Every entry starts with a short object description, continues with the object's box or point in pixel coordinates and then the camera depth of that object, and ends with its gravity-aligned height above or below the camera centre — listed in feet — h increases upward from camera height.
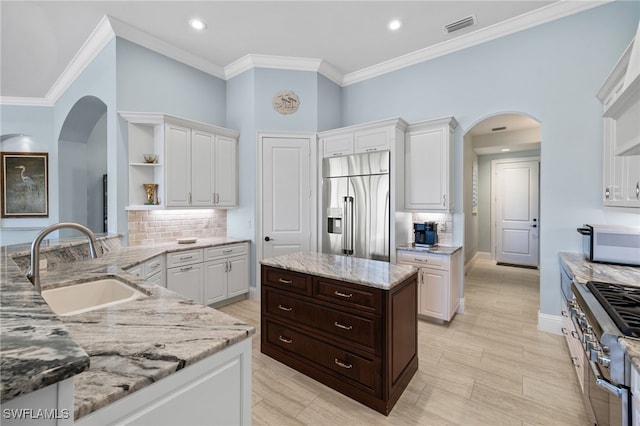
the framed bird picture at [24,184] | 18.44 +1.67
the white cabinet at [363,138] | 12.17 +3.22
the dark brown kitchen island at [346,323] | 6.55 -2.87
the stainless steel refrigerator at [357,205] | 12.41 +0.20
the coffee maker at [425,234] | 12.41 -1.06
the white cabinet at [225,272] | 12.62 -2.87
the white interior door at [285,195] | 14.17 +0.72
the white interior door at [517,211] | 21.43 -0.14
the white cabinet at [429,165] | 11.89 +1.88
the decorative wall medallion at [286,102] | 14.34 +5.36
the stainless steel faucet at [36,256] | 4.58 -0.74
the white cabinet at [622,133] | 5.00 +1.72
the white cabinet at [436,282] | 11.10 -2.87
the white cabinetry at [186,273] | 11.25 -2.53
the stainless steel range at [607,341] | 3.75 -1.98
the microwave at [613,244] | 7.93 -0.99
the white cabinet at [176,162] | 11.82 +2.10
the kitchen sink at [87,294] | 5.50 -1.68
